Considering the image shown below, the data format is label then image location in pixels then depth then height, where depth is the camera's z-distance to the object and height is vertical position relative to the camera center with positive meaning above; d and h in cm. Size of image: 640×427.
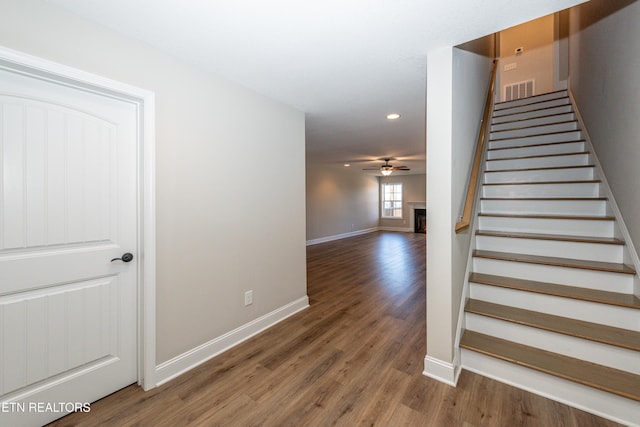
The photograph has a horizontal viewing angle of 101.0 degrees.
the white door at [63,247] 137 -21
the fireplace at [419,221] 985 -35
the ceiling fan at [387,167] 654 +111
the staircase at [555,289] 161 -58
